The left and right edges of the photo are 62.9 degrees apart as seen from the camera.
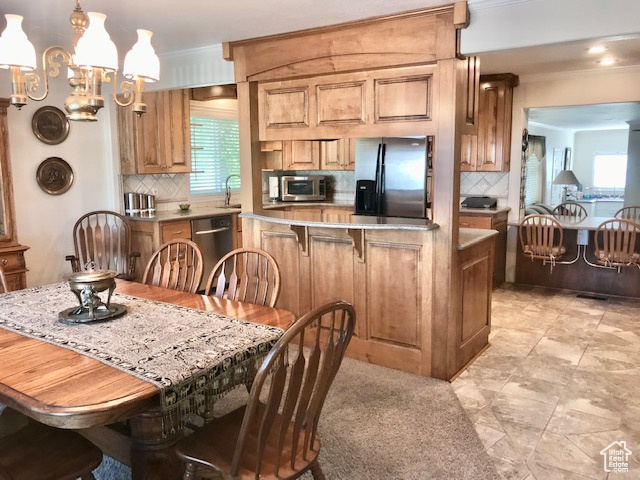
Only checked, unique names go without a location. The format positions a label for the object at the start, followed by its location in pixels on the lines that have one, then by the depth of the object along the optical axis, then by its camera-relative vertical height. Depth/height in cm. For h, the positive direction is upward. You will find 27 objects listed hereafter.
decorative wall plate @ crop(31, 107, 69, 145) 451 +50
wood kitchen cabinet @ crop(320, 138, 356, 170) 630 +31
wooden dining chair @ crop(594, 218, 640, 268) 486 -65
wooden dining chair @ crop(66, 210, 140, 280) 472 -57
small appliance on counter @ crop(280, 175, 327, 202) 657 -10
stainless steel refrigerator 505 +3
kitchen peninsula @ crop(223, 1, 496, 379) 322 +4
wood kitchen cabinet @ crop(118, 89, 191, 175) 511 +46
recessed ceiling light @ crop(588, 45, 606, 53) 438 +109
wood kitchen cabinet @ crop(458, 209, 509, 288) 553 -49
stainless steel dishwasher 539 -60
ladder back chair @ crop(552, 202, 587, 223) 592 -45
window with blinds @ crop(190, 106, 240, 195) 612 +39
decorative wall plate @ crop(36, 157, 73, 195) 460 +6
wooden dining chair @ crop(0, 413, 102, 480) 168 -91
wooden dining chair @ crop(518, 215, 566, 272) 526 -61
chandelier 202 +48
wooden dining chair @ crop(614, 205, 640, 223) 601 -48
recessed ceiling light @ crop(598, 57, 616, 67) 487 +110
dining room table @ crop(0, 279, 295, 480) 153 -61
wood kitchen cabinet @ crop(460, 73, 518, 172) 573 +55
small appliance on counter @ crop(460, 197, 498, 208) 587 -26
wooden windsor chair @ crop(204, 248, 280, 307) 256 -52
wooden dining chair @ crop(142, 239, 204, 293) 287 -53
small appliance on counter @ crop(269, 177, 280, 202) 671 -9
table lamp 852 -2
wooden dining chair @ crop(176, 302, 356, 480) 151 -79
